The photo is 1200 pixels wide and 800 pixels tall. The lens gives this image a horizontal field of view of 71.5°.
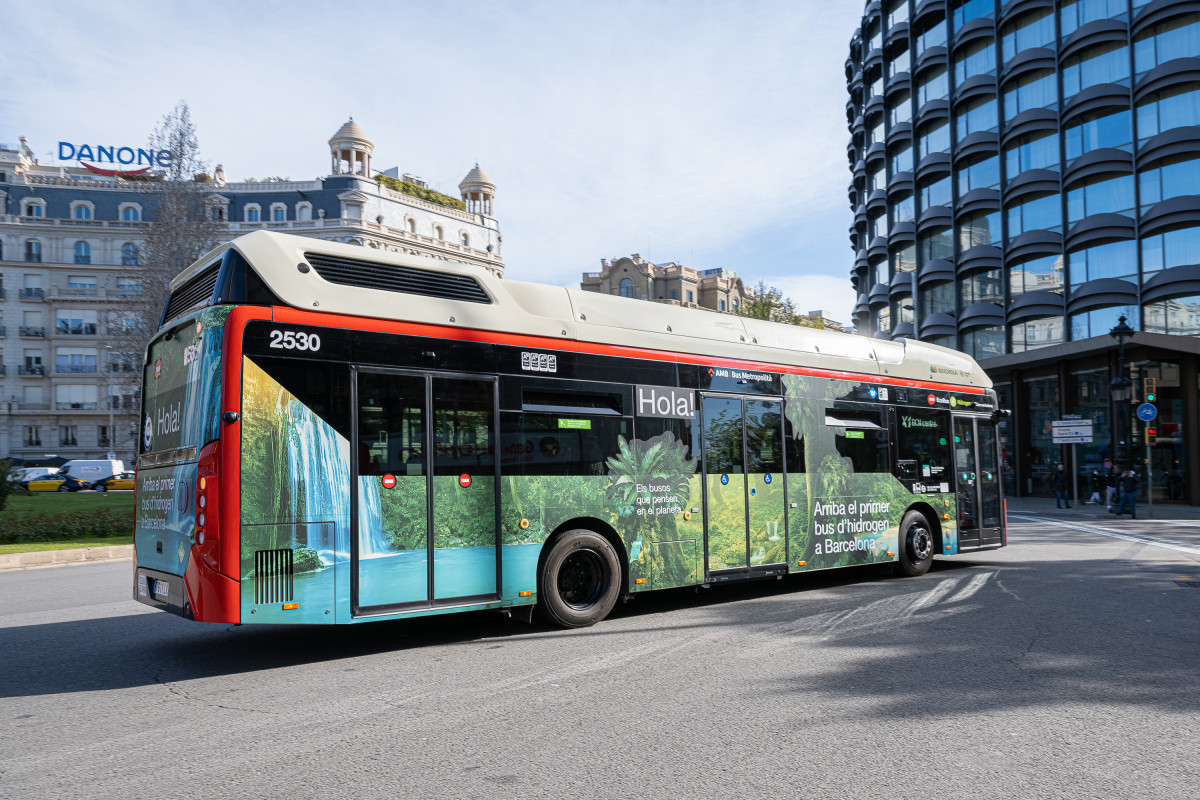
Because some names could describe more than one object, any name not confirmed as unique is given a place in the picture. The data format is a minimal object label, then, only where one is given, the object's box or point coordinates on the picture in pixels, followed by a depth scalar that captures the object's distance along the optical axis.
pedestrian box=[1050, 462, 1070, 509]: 30.36
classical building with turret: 65.38
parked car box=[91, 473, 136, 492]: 44.91
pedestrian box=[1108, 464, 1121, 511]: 26.16
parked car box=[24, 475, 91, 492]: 44.50
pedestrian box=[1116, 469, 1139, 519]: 24.95
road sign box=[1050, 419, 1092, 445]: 27.83
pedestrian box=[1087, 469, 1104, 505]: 29.80
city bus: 6.17
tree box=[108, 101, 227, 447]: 26.88
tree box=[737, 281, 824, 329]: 49.94
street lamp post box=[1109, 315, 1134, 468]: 26.50
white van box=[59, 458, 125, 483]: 45.44
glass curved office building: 31.58
